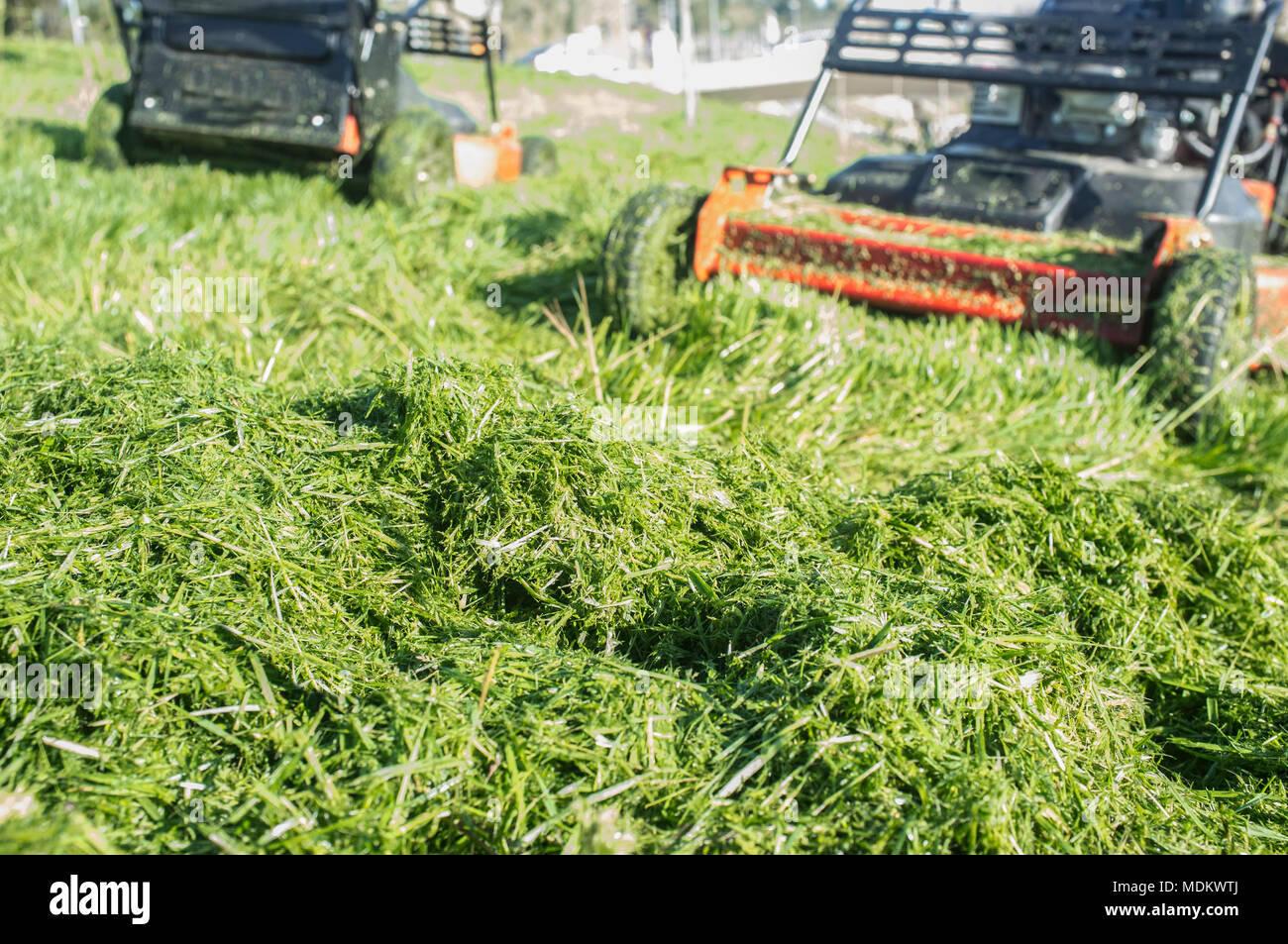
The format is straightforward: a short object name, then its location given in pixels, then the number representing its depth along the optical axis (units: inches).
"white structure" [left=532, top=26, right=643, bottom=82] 1267.2
